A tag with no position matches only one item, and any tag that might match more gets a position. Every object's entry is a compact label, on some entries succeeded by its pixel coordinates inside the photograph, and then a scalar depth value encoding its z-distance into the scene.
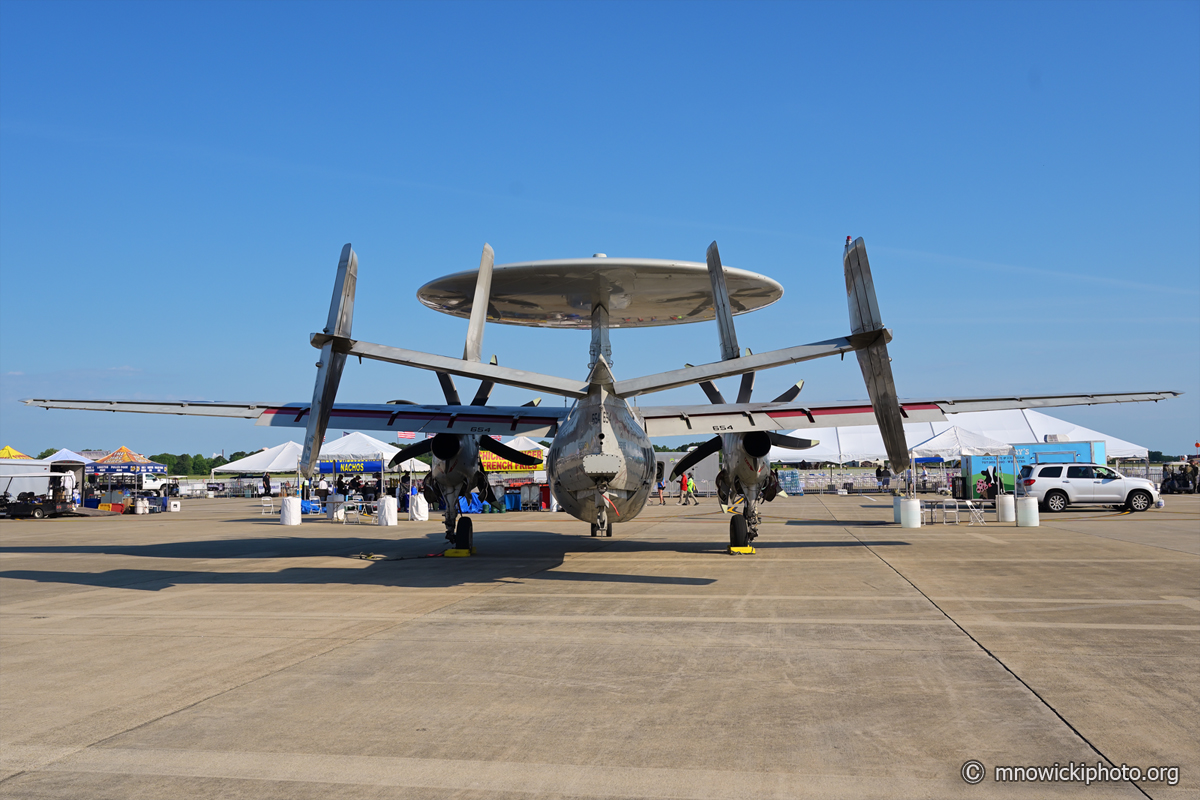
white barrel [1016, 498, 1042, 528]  26.08
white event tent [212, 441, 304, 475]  51.91
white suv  33.62
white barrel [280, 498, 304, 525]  32.69
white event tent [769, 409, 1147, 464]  49.69
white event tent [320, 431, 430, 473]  48.00
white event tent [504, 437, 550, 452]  45.62
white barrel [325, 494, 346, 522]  35.94
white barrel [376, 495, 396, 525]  30.52
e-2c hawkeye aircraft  11.91
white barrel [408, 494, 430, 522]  34.75
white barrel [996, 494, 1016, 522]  28.50
